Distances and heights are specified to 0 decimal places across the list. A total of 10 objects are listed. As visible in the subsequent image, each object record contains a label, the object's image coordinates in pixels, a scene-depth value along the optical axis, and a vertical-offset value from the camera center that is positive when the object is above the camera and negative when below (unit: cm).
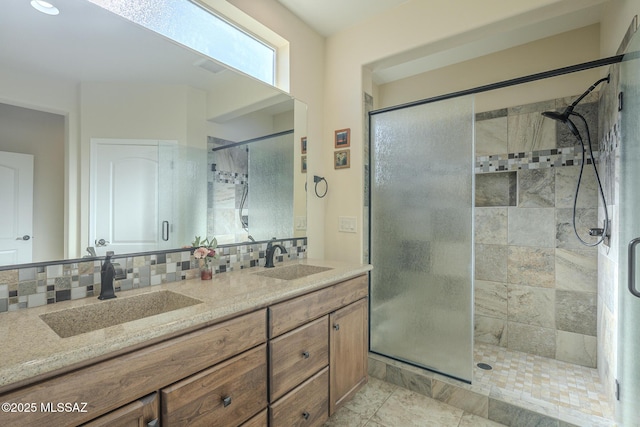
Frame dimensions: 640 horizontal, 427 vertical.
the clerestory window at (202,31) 162 +111
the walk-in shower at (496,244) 201 -24
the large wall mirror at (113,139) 123 +37
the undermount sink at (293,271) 203 -39
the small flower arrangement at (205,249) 167 -20
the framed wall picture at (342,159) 252 +45
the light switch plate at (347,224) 248 -9
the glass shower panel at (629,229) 136 -7
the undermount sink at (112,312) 116 -41
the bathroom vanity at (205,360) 80 -49
